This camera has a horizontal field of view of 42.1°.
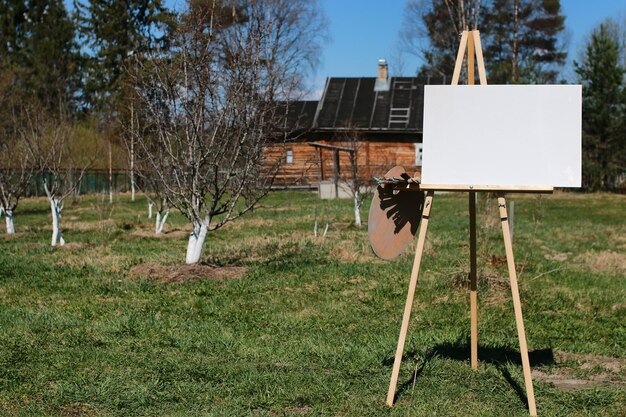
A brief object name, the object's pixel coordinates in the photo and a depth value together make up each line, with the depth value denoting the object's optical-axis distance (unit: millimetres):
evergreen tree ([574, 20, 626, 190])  38781
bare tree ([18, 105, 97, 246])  14858
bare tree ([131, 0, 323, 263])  10609
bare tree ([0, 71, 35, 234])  17297
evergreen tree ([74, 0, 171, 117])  45188
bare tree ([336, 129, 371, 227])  19406
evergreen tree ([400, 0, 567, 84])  46812
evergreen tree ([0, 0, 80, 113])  49156
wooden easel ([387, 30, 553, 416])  4984
